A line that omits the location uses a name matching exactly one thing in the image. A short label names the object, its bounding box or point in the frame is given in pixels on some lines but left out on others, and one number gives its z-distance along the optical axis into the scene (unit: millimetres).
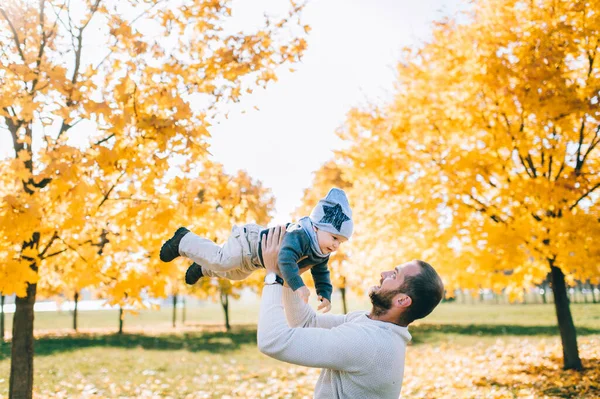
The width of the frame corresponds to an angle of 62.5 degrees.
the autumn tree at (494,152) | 7863
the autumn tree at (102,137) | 4820
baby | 2881
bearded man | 2225
